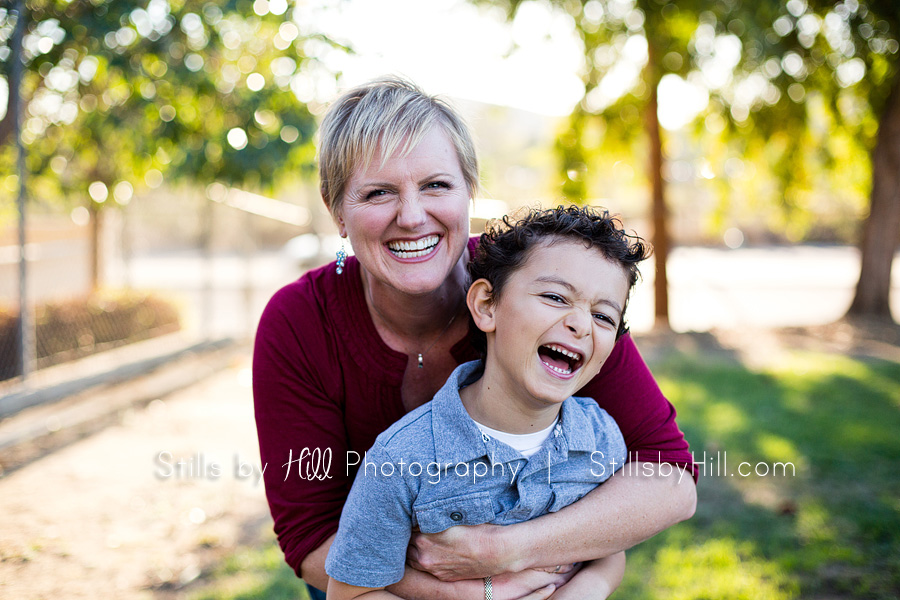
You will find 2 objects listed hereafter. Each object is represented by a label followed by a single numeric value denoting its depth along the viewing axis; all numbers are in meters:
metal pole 5.55
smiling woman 1.85
